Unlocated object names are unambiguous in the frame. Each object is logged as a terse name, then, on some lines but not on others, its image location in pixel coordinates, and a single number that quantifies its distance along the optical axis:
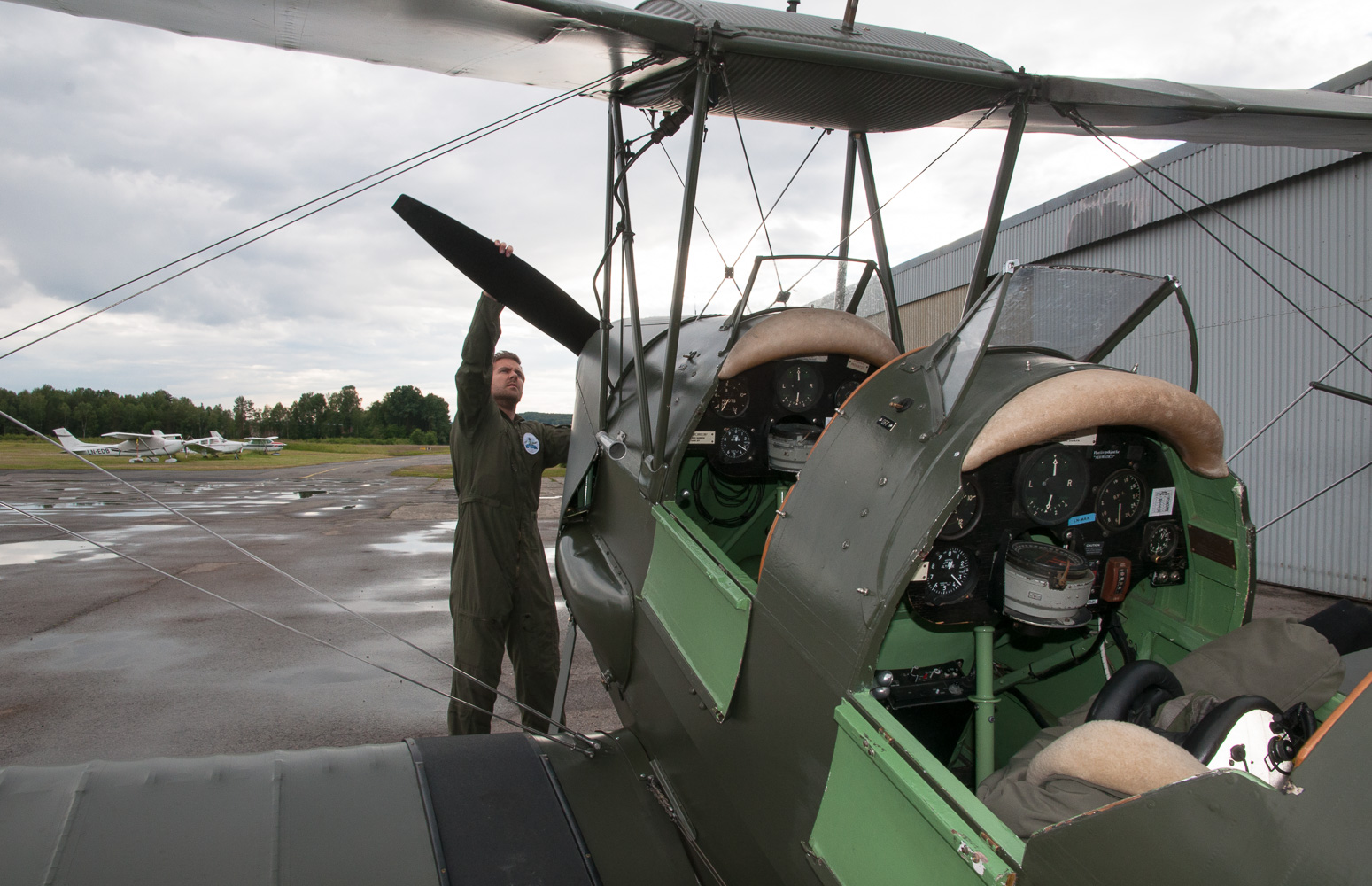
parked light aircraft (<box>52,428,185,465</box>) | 40.78
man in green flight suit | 4.13
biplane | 1.53
